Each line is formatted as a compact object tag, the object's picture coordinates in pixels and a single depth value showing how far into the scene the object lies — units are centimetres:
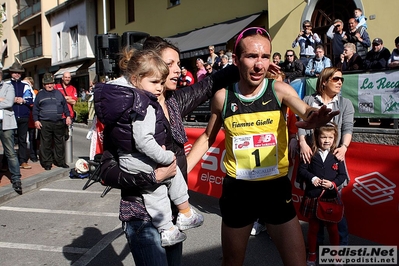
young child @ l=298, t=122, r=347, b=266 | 390
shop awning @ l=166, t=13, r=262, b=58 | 1529
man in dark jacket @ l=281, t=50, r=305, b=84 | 966
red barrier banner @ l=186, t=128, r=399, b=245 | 382
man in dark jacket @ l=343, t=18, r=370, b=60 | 902
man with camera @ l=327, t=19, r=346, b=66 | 955
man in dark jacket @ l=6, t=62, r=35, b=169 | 895
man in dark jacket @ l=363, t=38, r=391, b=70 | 781
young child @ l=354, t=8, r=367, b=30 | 933
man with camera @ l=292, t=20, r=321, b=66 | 1047
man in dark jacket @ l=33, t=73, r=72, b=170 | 891
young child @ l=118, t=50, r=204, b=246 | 227
